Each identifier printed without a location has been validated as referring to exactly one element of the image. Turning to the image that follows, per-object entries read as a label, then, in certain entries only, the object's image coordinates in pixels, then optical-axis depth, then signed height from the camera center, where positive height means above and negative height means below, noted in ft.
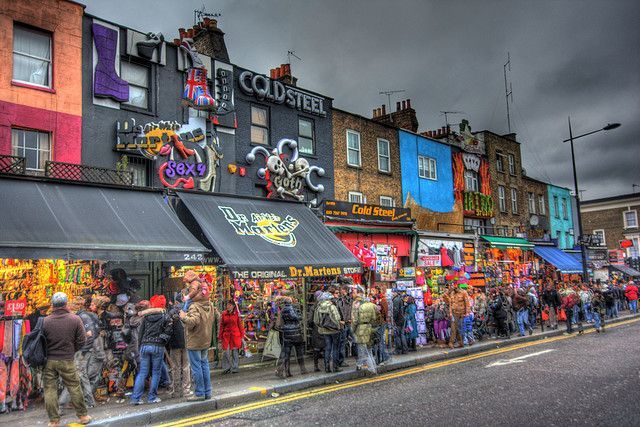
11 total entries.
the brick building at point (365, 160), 70.95 +15.84
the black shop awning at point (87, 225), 32.55 +3.94
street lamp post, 83.10 +14.71
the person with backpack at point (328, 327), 39.52 -4.03
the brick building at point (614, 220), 188.75 +16.17
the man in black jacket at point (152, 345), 30.78 -3.90
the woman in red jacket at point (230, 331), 40.86 -4.19
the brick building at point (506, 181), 103.86 +17.64
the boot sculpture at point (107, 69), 46.42 +18.85
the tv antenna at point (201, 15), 63.52 +31.69
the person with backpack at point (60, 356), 25.71 -3.57
